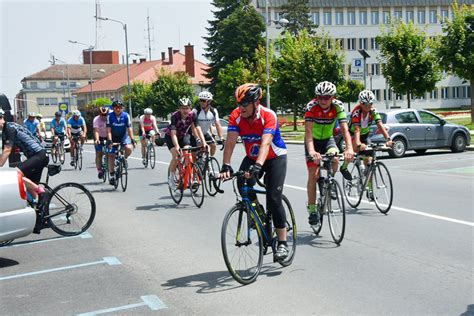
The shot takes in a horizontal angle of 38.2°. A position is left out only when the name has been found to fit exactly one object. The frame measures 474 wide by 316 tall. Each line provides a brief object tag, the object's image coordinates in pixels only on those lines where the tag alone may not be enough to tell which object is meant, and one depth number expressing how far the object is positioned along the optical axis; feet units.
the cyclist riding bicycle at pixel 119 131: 47.47
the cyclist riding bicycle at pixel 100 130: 51.76
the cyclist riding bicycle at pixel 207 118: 43.33
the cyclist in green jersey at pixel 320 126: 26.71
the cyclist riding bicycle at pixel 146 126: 69.96
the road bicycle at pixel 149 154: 70.54
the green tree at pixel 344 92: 149.18
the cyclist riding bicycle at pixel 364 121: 34.04
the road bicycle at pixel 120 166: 47.62
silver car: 71.56
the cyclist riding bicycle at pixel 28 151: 27.86
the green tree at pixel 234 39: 231.09
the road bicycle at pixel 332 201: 26.27
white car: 24.56
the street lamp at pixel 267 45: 128.06
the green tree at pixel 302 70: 148.66
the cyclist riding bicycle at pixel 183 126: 41.47
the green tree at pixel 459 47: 113.91
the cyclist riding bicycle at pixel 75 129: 73.56
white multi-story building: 313.12
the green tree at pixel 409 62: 115.96
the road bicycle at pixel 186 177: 39.60
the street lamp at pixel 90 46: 222.19
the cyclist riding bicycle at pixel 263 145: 21.11
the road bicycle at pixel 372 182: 33.83
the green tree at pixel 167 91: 278.05
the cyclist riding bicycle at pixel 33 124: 75.46
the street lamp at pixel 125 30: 178.06
